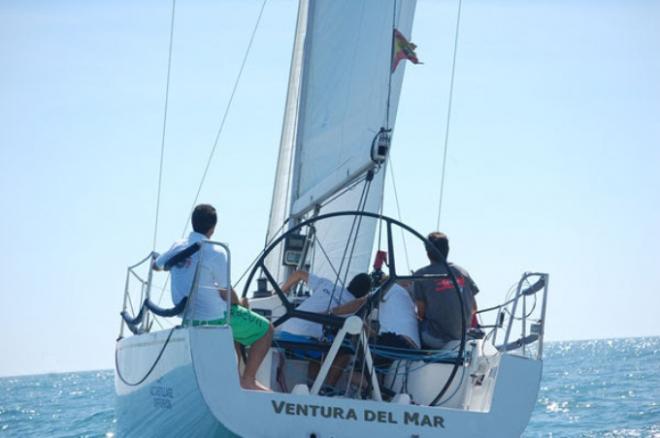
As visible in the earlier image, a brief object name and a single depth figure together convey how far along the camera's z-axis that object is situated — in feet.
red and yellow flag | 58.52
